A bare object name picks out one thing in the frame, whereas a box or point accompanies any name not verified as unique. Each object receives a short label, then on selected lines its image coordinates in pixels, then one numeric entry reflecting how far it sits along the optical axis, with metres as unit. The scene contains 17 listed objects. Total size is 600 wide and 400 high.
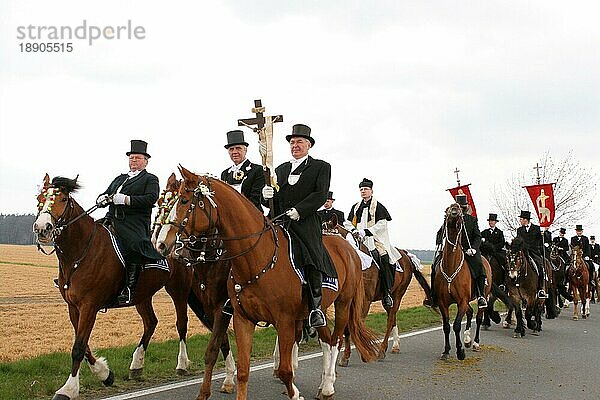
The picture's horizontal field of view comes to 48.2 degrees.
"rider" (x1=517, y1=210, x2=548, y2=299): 17.09
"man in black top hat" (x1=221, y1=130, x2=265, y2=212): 8.59
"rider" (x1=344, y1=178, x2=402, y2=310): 12.14
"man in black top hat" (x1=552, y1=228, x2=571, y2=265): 23.00
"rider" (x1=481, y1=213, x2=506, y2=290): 16.81
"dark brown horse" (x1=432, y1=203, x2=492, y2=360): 11.93
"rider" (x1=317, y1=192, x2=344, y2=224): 13.21
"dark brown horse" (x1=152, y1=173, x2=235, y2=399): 7.50
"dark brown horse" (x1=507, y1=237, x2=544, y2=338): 16.11
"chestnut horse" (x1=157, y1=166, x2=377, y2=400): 6.32
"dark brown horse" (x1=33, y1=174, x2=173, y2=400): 7.41
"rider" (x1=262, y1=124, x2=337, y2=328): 7.17
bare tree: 34.97
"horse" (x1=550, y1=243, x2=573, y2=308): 20.55
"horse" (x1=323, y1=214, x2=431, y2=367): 10.96
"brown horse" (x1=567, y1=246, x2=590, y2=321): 21.77
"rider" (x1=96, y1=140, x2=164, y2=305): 8.52
